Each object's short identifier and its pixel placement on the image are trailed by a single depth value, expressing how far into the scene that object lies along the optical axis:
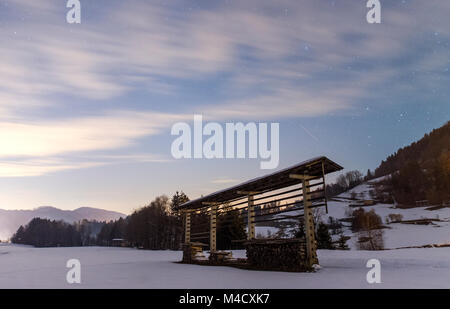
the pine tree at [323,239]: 31.16
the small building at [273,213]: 12.38
